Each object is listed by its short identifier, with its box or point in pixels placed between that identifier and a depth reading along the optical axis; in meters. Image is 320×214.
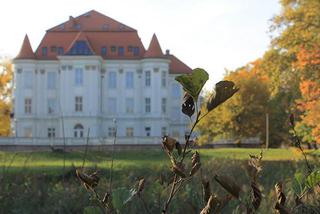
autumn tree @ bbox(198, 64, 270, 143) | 46.75
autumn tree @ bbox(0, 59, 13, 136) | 51.62
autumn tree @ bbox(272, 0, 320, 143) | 21.53
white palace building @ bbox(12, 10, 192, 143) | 59.91
